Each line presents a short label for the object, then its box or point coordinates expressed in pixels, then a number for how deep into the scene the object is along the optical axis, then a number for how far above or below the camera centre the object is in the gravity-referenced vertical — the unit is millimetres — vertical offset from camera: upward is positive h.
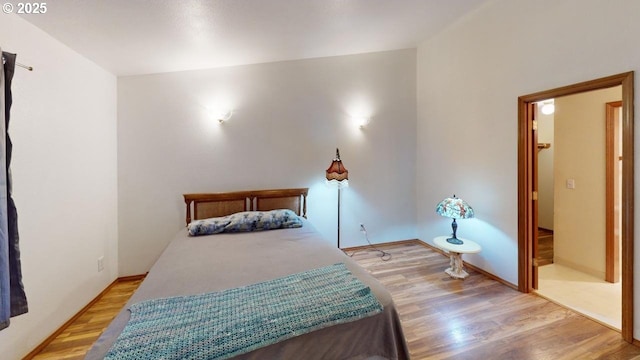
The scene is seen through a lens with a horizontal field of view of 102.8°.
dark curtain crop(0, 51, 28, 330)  1418 -330
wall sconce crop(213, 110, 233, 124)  3260 +830
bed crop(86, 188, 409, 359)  1192 -657
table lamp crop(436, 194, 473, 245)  2896 -359
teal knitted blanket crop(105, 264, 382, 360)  1056 -669
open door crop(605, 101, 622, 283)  2801 -137
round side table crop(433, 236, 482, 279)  2808 -783
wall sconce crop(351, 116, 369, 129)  3825 +877
